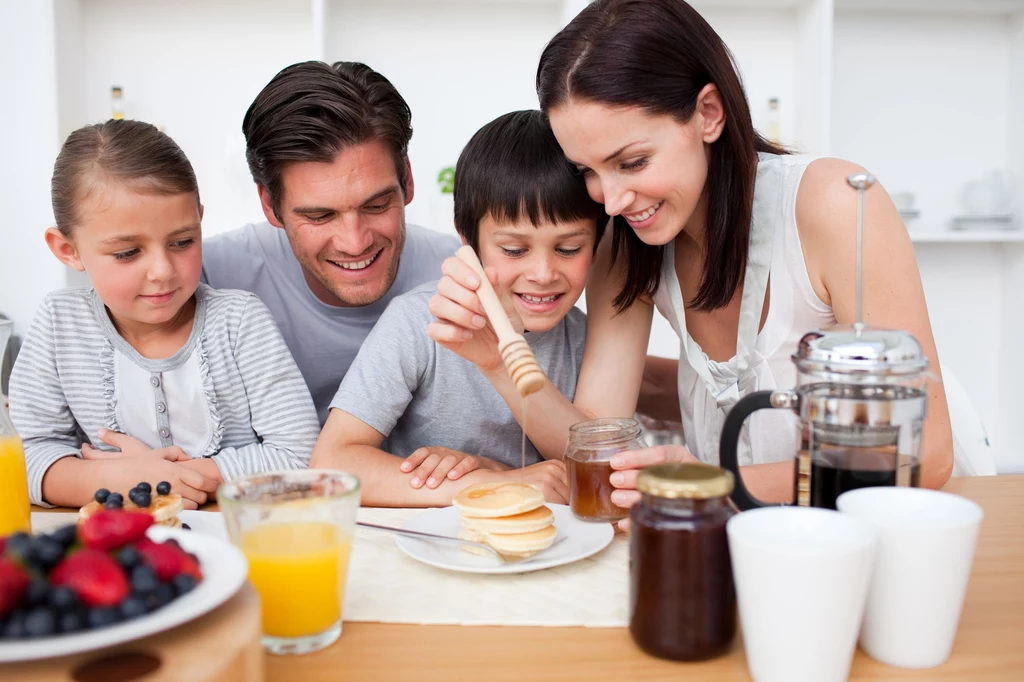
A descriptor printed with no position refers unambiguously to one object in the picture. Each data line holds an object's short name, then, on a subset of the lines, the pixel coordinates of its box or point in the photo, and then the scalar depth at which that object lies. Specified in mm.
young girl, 1573
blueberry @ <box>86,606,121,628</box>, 616
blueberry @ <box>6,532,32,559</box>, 646
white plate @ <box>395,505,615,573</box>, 948
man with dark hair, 1755
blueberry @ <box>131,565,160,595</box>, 645
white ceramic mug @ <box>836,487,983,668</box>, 721
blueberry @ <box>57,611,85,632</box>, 610
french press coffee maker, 799
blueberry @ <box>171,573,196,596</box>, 670
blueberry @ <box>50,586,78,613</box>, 617
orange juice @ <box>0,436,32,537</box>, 1019
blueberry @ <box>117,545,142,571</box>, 670
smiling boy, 1508
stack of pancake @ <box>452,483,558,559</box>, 995
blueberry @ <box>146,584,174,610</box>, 648
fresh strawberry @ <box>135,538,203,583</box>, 679
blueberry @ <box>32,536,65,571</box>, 659
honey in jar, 1114
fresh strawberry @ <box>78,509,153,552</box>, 701
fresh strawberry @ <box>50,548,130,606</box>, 630
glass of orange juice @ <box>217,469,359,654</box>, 777
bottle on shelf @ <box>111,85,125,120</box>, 2850
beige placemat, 855
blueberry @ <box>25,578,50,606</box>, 620
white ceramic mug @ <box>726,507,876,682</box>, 662
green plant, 2973
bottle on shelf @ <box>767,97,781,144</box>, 3098
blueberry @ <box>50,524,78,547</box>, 694
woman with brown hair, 1333
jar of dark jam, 735
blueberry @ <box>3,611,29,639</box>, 604
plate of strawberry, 606
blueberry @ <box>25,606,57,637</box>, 604
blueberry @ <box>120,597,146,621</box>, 625
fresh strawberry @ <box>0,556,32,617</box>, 612
